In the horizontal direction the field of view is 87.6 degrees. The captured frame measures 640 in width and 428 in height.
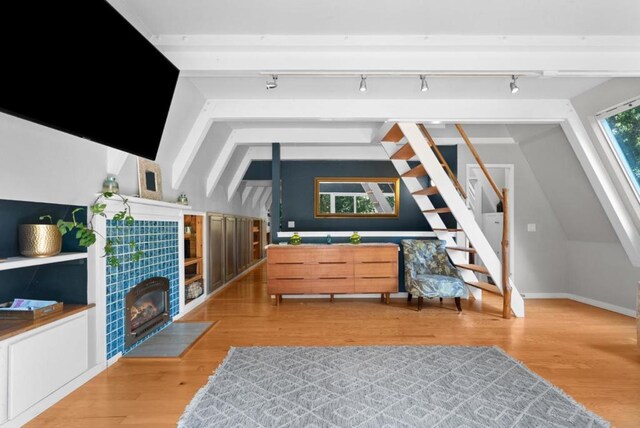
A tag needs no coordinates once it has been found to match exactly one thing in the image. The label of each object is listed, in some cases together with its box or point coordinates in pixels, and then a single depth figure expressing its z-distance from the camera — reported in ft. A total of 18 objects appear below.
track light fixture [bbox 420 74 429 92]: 10.13
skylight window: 11.49
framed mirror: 18.80
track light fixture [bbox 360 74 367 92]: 9.98
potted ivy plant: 7.10
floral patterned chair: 14.48
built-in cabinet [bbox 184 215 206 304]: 16.51
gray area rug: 6.68
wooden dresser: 16.05
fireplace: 10.18
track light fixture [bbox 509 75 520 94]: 10.16
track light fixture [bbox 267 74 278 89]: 9.92
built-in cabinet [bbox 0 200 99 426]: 6.37
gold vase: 7.09
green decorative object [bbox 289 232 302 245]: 16.89
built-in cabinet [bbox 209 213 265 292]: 18.51
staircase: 13.85
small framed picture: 11.21
